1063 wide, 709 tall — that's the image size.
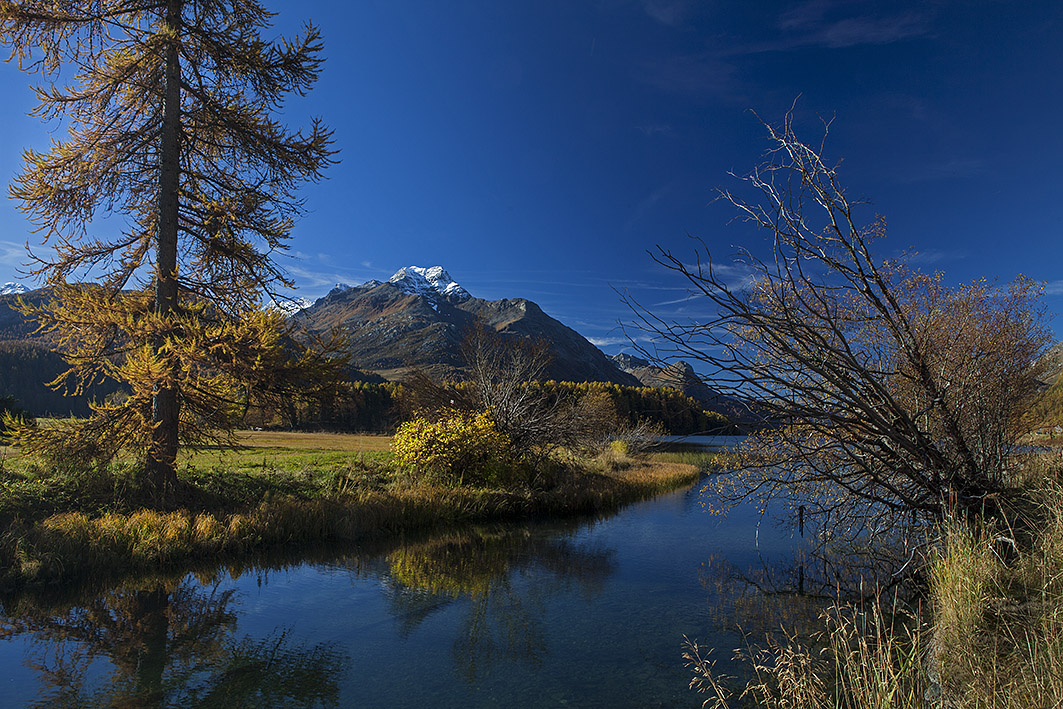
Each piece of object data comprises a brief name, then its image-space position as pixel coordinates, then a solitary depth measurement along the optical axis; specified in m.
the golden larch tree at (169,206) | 11.55
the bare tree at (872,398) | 5.97
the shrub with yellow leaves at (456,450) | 17.47
